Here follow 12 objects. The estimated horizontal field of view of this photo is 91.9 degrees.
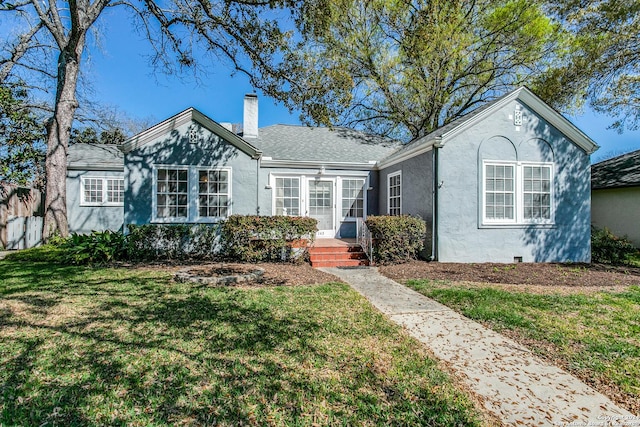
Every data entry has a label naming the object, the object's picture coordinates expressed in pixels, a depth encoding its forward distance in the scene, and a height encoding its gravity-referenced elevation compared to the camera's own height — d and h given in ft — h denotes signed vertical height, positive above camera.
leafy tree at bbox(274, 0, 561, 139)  53.26 +28.91
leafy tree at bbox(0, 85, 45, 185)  38.60 +10.01
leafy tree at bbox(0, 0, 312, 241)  25.64 +16.80
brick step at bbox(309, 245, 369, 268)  30.12 -4.21
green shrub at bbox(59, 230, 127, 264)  27.45 -3.12
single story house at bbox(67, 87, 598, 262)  30.50 +3.62
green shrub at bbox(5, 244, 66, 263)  28.33 -3.89
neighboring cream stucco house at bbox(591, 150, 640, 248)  41.88 +2.41
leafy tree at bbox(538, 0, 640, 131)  39.24 +20.64
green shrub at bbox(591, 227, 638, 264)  32.96 -3.68
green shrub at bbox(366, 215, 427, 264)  28.96 -2.13
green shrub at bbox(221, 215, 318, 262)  28.63 -1.93
